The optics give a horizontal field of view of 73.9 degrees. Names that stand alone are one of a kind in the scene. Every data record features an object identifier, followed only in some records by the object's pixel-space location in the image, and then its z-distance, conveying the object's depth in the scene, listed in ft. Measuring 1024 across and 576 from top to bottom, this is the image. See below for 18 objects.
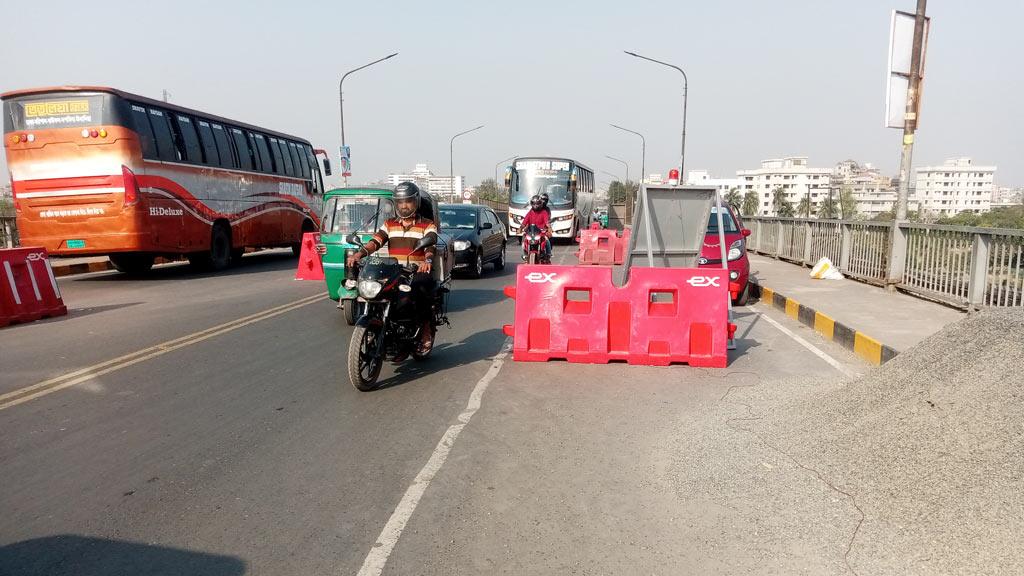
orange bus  43.37
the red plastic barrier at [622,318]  22.90
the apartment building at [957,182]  403.13
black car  48.91
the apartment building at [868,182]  432.37
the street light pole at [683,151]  106.89
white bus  98.22
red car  37.27
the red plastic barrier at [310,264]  48.42
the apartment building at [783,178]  544.21
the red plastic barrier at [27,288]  31.35
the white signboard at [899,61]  36.52
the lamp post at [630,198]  175.40
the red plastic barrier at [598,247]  65.16
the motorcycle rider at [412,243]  21.83
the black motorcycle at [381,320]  18.90
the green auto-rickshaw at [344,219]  33.94
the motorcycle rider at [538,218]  49.67
